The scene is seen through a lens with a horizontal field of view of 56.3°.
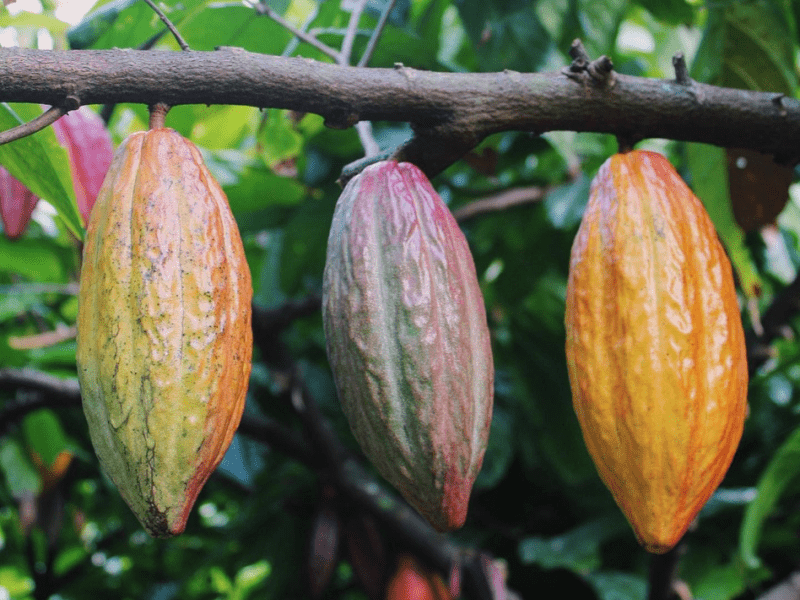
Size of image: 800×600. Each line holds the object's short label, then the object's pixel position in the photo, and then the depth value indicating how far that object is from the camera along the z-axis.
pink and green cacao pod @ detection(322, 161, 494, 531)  0.56
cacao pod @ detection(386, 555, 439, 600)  1.54
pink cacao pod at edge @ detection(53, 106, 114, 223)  0.98
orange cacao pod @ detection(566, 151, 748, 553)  0.57
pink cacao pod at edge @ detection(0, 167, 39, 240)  1.07
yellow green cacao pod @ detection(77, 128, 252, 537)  0.50
